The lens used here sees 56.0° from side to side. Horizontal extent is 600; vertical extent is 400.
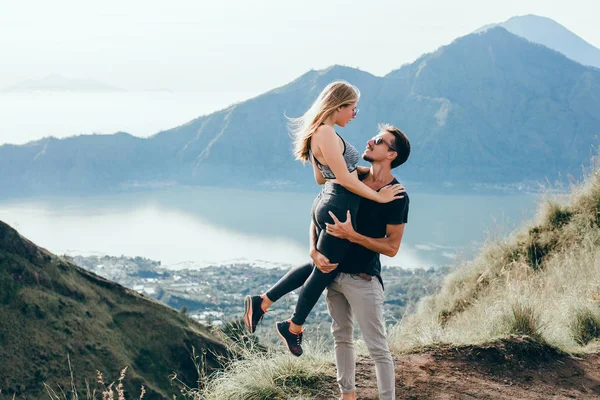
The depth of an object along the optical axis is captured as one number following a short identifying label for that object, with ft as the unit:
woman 9.43
